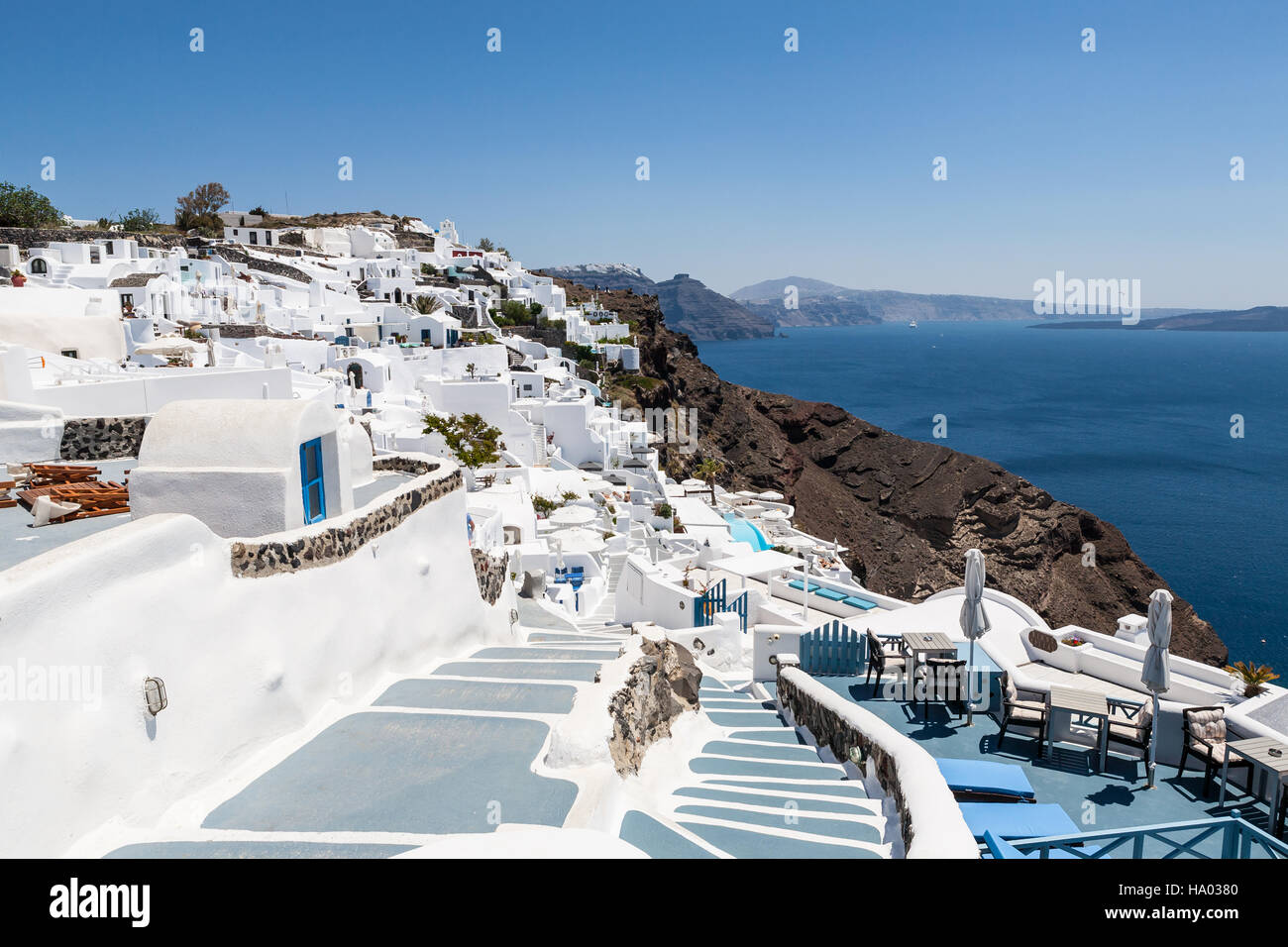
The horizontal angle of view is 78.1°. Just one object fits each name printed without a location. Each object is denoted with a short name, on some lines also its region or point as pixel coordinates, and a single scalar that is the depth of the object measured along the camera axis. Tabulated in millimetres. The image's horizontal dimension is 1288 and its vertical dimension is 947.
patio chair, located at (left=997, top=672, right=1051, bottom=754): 8872
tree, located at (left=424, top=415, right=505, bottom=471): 30672
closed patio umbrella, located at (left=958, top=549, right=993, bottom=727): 10227
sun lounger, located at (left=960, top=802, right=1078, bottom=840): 6695
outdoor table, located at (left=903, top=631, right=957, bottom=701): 10391
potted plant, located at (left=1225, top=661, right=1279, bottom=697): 9453
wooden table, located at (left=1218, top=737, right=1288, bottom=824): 7012
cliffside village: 4832
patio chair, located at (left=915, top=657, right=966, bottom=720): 10047
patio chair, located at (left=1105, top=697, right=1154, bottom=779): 8422
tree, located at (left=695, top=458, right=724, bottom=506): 47031
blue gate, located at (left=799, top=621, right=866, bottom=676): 11594
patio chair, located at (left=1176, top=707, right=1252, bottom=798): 7984
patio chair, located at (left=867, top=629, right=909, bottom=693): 10805
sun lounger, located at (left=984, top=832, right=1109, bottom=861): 5762
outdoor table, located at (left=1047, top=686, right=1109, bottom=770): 8477
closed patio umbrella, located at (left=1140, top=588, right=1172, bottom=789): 8188
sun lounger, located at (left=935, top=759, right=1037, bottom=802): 7492
